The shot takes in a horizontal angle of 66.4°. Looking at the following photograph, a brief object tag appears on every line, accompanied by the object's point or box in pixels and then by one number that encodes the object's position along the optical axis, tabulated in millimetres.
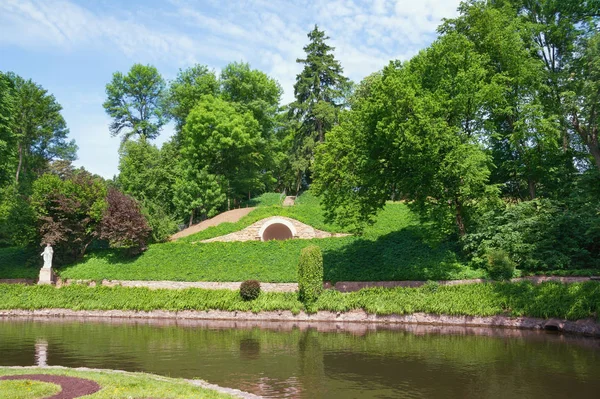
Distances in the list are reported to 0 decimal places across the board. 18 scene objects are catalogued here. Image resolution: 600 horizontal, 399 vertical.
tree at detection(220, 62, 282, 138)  51500
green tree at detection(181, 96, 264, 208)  46562
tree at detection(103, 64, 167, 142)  58719
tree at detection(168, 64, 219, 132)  54344
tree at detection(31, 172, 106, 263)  33969
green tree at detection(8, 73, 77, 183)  54188
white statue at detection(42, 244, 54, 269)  33156
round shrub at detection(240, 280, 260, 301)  27033
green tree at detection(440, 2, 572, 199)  27484
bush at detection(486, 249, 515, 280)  23514
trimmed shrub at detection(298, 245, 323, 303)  25531
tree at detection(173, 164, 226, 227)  45531
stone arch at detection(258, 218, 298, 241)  37406
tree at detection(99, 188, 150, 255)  33938
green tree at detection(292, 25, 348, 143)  51312
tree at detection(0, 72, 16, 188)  34031
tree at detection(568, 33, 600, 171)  22500
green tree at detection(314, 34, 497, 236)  24094
